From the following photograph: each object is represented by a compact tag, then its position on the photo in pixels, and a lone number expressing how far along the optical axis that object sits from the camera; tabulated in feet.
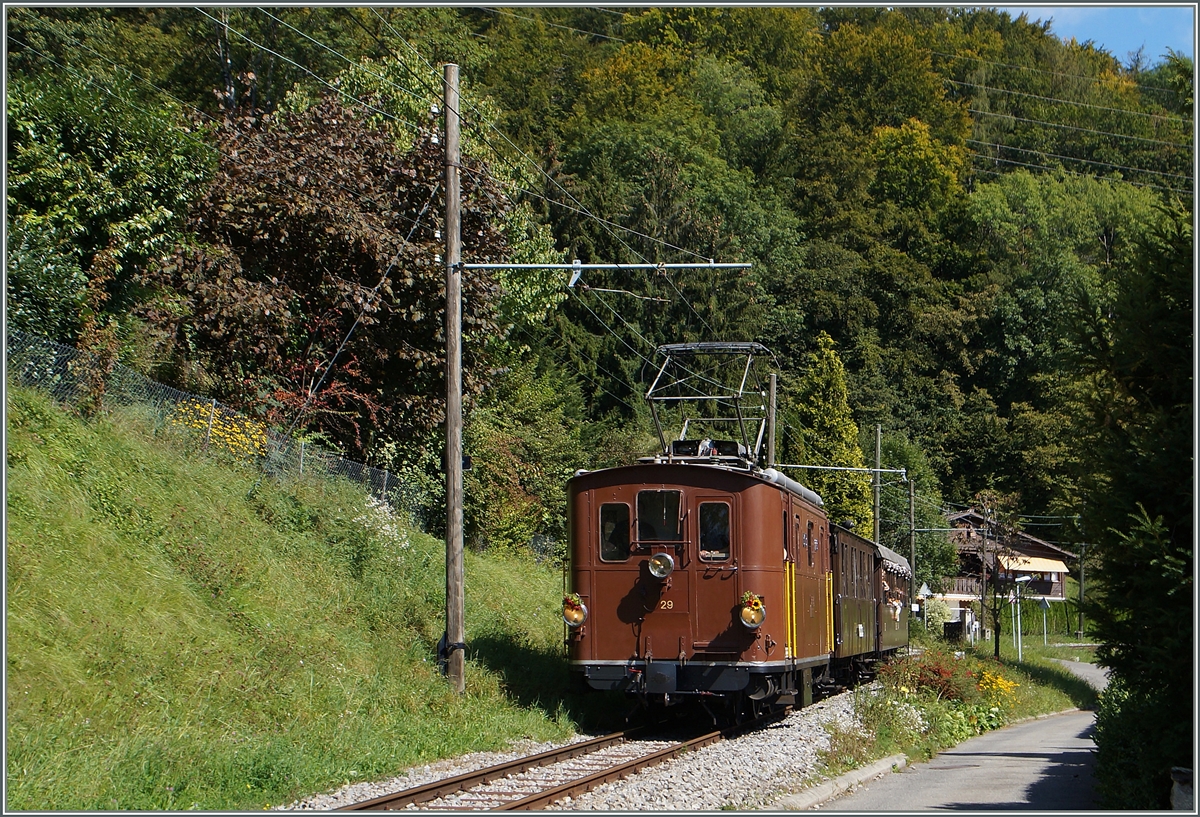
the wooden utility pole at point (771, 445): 79.87
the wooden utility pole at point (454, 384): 51.03
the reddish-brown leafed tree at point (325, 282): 72.64
